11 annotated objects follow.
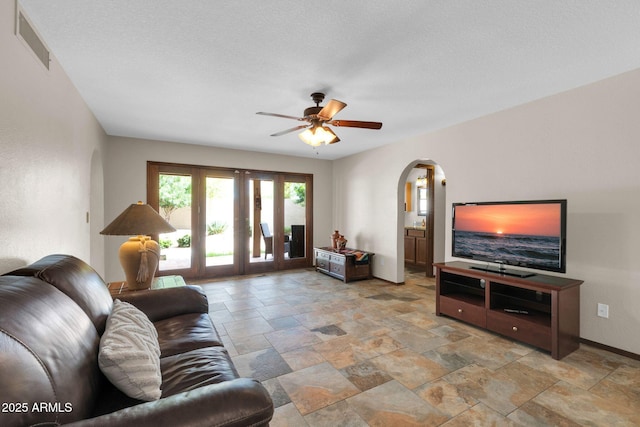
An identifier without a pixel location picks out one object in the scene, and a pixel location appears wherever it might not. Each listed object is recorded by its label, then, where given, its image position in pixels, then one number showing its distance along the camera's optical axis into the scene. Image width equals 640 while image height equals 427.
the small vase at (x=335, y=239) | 5.83
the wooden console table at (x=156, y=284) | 2.50
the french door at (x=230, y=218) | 5.25
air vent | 1.73
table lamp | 2.42
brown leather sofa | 0.84
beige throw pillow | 1.19
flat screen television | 2.67
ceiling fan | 2.79
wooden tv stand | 2.55
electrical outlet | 2.67
